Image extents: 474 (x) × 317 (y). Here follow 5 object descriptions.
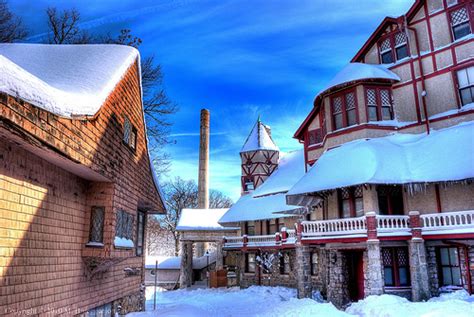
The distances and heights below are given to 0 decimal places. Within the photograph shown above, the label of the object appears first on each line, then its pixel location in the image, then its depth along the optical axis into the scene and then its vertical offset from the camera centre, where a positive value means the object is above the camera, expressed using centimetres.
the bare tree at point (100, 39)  2226 +1231
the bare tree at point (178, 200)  6406 +737
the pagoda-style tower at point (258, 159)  4041 +885
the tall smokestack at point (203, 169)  4916 +978
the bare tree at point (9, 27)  1884 +1132
